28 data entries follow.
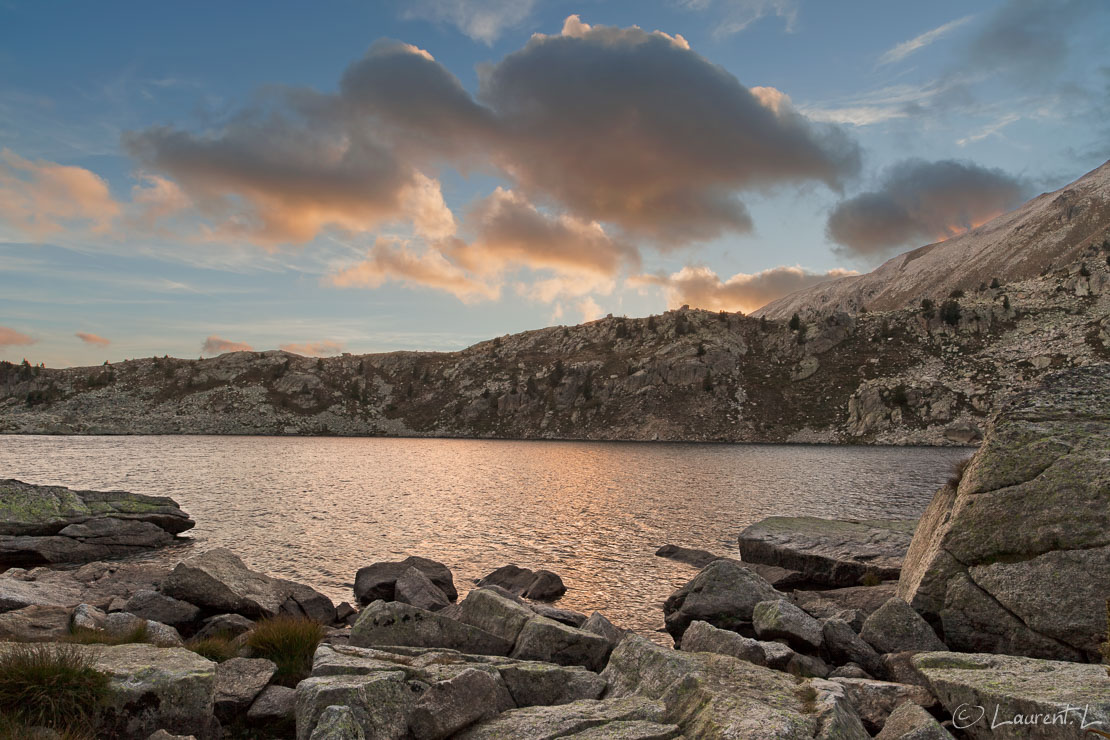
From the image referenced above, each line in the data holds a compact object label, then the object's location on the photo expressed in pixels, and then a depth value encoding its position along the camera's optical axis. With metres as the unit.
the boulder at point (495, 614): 14.89
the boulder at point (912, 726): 8.02
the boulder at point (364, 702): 8.31
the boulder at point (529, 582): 25.77
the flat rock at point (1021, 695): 7.41
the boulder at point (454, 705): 8.66
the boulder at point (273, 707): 10.34
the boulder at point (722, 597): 19.30
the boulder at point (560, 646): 13.79
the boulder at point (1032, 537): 12.80
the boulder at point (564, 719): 8.45
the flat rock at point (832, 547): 25.52
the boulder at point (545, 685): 10.62
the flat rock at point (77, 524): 29.77
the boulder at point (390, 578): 24.75
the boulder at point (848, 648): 13.77
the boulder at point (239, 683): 10.52
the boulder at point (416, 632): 13.67
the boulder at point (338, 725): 7.67
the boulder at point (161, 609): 17.44
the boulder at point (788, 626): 14.95
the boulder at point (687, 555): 31.08
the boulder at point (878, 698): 9.83
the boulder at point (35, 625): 12.51
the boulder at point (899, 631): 14.19
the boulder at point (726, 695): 7.68
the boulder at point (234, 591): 18.56
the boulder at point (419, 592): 21.67
